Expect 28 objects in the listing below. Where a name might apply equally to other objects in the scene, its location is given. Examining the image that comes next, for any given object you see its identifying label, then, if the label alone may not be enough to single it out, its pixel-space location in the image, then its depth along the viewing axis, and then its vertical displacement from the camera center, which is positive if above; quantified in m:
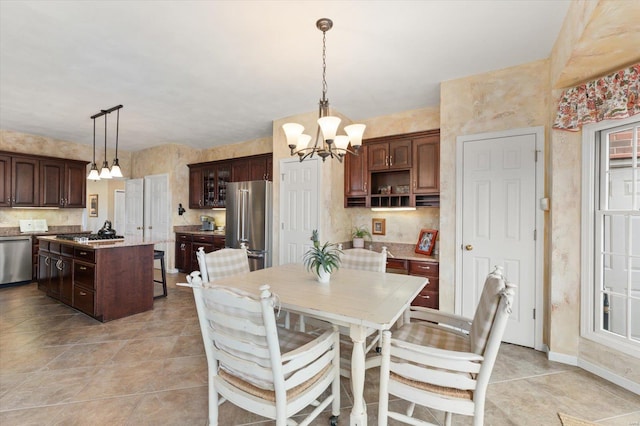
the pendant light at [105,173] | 4.02 +0.53
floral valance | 2.09 +0.88
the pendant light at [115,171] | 3.98 +0.55
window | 2.28 -0.15
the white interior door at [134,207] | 6.54 +0.11
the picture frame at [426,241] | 3.77 -0.36
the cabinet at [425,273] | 3.36 -0.71
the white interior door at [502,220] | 2.78 -0.06
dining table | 1.50 -0.52
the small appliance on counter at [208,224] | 6.18 -0.25
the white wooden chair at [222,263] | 2.52 -0.47
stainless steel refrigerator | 4.56 -0.12
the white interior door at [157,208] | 6.05 +0.08
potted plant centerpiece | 2.12 -0.36
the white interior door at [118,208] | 8.35 +0.10
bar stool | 4.32 -0.85
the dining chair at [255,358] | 1.29 -0.71
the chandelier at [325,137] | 2.13 +0.59
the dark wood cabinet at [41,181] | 4.97 +0.55
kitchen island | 3.39 -0.80
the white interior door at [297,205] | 4.03 +0.10
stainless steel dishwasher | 4.82 -0.81
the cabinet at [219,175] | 5.27 +0.72
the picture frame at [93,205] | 8.18 +0.18
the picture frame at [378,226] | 4.34 -0.20
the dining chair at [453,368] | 1.32 -0.75
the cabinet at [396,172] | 3.71 +0.56
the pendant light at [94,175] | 4.11 +0.51
